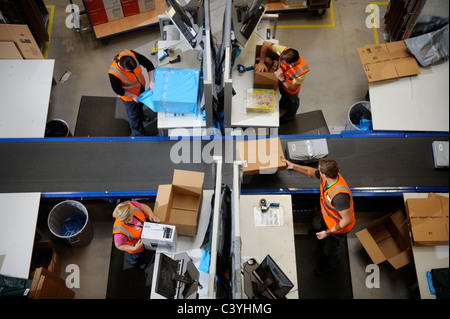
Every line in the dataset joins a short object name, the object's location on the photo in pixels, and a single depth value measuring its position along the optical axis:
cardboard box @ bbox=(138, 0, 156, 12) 6.66
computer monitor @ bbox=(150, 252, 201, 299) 3.61
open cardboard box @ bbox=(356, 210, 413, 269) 4.63
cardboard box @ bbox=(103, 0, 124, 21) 6.42
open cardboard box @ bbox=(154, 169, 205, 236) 4.07
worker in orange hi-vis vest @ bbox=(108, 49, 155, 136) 4.82
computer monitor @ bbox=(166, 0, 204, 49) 4.77
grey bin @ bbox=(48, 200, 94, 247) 4.76
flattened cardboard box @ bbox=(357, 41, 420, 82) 5.23
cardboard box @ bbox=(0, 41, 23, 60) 5.37
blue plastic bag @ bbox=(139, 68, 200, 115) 4.69
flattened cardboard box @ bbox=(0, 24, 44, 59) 5.31
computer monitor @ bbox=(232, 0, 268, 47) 5.01
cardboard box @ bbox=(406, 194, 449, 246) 4.21
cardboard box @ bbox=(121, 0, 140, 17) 6.57
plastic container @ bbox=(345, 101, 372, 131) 5.64
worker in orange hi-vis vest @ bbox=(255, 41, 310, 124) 4.91
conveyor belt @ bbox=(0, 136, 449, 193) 4.73
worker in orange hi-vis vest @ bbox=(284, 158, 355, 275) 4.00
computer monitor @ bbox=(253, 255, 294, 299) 3.61
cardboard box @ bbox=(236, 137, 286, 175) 4.54
